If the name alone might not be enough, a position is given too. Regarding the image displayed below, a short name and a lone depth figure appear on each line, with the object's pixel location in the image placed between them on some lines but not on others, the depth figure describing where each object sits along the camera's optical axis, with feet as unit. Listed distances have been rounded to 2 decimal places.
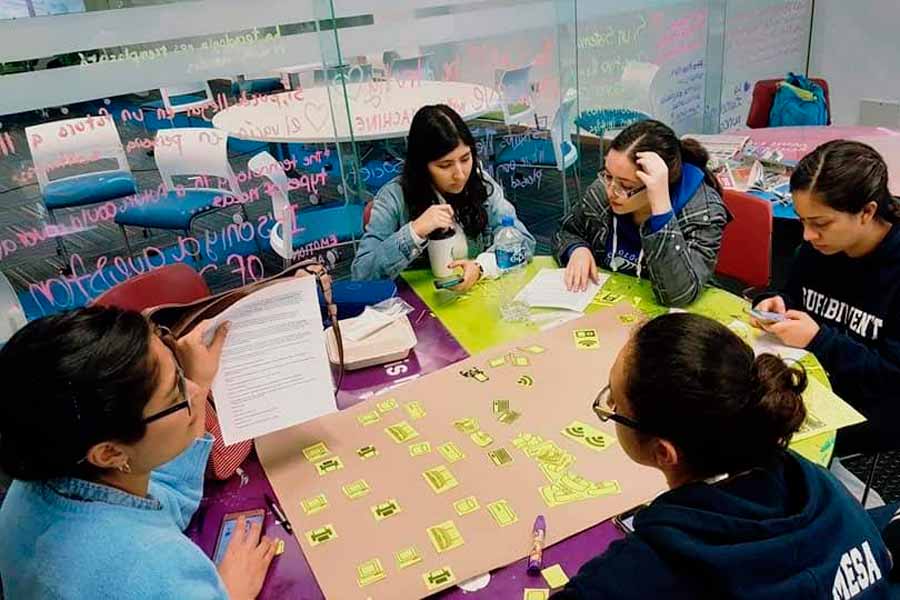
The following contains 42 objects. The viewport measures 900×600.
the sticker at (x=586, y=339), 5.24
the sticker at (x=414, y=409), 4.62
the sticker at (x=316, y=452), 4.35
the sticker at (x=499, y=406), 4.59
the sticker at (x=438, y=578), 3.33
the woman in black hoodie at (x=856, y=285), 5.11
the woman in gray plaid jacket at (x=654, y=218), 5.86
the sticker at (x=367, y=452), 4.29
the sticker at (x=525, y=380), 4.86
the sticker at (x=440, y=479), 3.95
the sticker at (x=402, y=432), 4.41
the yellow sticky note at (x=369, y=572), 3.39
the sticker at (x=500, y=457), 4.11
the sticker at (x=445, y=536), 3.54
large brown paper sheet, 3.50
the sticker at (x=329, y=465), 4.21
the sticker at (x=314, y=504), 3.90
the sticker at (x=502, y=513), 3.67
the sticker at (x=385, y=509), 3.80
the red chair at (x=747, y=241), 7.20
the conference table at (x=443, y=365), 3.44
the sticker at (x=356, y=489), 3.98
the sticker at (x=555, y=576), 3.30
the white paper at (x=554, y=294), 5.98
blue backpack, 12.21
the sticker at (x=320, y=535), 3.67
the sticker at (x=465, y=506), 3.75
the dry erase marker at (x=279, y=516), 3.81
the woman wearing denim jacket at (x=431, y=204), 6.77
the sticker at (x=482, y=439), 4.28
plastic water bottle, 6.46
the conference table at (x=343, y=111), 9.42
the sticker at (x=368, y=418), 4.62
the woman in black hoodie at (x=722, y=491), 2.57
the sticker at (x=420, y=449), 4.25
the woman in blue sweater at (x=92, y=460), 2.88
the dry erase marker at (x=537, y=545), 3.38
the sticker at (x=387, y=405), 4.73
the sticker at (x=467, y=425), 4.42
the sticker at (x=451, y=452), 4.17
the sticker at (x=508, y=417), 4.47
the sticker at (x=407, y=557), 3.47
